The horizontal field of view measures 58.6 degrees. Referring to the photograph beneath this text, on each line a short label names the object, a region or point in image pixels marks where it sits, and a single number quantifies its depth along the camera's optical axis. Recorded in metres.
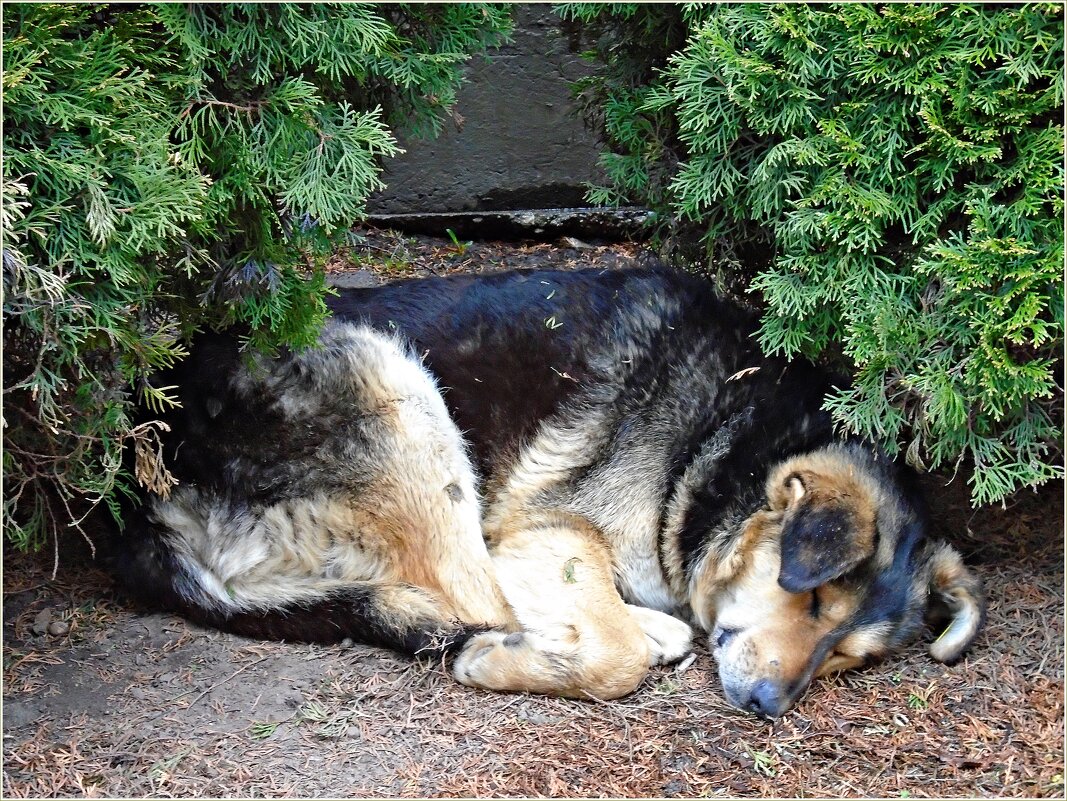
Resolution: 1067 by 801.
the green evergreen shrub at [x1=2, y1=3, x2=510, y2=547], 3.09
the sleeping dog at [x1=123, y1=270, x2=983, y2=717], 4.12
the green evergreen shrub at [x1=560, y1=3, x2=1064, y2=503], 3.57
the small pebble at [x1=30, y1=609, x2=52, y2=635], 4.14
